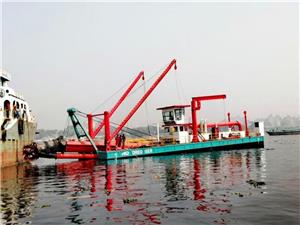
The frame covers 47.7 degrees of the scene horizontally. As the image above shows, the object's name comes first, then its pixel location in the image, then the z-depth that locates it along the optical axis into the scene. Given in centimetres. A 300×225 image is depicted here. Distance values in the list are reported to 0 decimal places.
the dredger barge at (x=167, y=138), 4981
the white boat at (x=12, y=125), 4197
